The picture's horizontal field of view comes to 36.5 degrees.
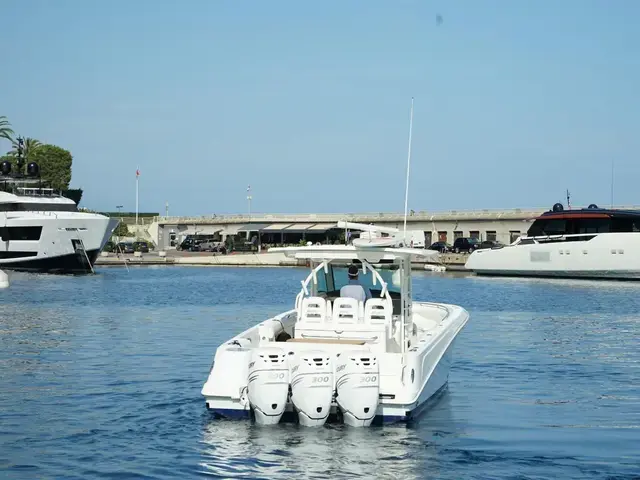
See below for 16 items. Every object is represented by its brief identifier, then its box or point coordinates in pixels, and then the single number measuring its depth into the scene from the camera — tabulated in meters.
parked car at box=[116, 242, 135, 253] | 116.59
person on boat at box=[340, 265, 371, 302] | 18.56
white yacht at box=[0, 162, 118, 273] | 73.81
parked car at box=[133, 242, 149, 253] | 122.81
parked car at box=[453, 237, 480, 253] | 102.38
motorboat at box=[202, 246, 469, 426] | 14.64
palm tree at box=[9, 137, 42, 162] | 121.79
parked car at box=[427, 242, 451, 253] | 102.32
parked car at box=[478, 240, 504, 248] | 97.54
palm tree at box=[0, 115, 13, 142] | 109.04
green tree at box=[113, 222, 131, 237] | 135.07
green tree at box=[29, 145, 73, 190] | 135.25
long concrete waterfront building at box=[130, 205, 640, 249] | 111.19
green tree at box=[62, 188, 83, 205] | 88.75
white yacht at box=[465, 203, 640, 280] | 69.19
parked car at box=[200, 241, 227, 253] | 125.49
